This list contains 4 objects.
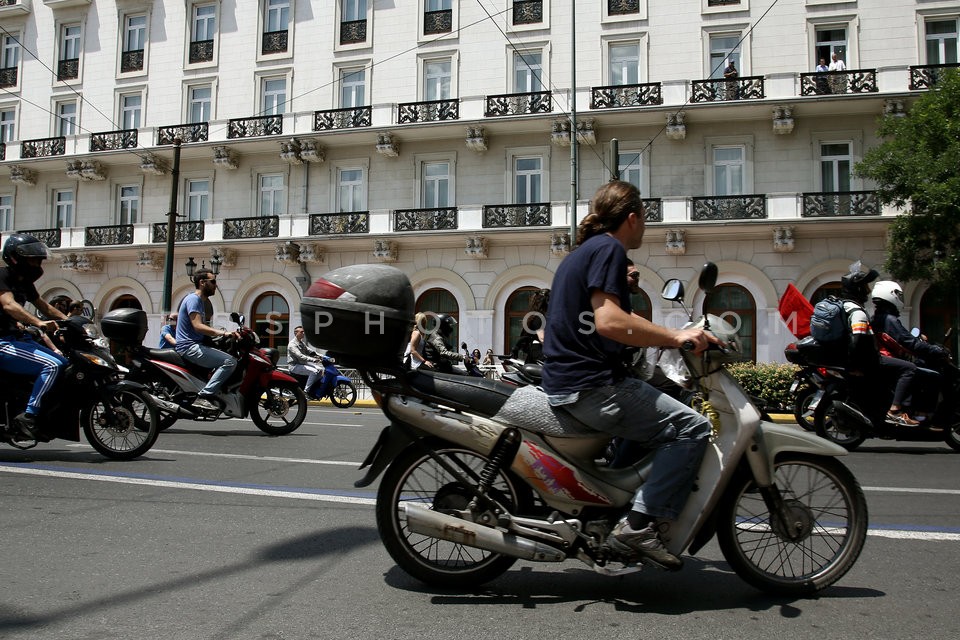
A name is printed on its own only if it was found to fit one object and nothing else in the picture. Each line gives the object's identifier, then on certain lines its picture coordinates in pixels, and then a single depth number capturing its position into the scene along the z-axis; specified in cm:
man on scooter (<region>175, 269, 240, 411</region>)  869
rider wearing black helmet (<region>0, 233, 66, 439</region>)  629
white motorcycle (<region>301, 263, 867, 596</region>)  315
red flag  1198
